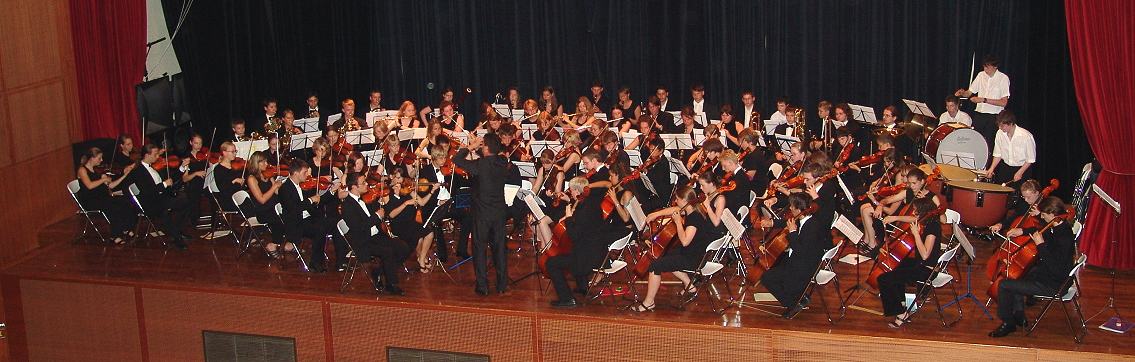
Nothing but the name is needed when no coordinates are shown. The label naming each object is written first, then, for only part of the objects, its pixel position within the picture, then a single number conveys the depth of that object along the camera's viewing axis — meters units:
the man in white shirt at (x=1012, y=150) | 11.48
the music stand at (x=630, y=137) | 12.55
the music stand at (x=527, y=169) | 11.48
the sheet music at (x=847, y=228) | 9.29
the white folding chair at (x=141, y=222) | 12.13
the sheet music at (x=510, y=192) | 11.23
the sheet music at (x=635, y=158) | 11.73
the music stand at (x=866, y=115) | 12.70
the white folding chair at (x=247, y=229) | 11.55
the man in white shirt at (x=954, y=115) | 12.38
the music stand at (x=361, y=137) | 12.83
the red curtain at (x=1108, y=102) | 10.59
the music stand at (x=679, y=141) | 12.23
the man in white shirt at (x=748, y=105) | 13.63
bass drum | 11.94
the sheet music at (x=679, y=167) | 11.68
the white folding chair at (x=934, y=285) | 9.30
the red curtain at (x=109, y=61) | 13.97
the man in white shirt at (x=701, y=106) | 14.09
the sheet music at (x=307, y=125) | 13.84
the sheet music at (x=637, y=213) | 9.80
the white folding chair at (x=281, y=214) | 11.45
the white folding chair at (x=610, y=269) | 9.91
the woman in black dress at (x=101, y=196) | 12.28
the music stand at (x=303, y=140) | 12.73
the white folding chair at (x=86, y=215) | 12.32
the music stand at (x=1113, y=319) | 9.41
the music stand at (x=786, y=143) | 11.97
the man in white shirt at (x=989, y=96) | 12.63
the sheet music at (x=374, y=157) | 12.02
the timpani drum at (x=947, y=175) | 11.52
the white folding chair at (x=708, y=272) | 9.80
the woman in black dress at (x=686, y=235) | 9.79
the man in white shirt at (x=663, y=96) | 14.13
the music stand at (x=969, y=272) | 9.23
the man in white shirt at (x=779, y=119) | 12.95
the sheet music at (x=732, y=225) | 9.55
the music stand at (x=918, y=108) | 12.63
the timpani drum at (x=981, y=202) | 11.07
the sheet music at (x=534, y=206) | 10.35
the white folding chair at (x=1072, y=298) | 9.02
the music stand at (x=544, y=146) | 12.03
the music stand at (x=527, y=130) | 13.26
